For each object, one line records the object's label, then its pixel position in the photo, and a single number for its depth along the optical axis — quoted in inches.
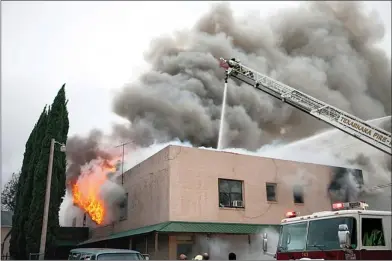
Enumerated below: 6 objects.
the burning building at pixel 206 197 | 492.4
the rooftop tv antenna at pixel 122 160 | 682.6
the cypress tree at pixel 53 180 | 512.7
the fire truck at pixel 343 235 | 230.6
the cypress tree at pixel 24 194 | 537.6
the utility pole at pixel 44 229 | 400.2
